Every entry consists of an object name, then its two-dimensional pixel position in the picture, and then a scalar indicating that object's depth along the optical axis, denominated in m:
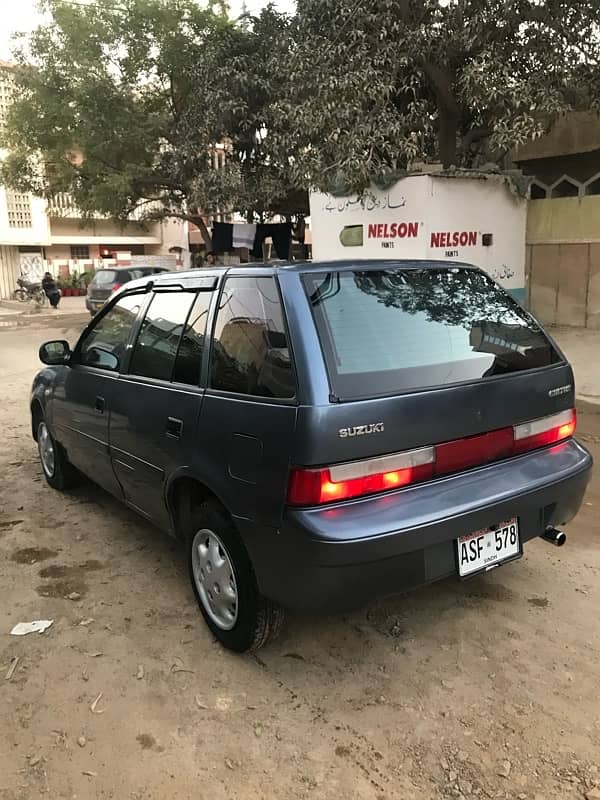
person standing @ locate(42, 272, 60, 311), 24.17
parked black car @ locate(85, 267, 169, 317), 18.30
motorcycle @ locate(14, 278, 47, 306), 26.45
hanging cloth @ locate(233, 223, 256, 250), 15.84
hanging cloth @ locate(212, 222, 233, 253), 15.63
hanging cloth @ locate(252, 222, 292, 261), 16.14
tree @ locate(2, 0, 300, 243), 14.35
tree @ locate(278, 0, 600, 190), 8.34
